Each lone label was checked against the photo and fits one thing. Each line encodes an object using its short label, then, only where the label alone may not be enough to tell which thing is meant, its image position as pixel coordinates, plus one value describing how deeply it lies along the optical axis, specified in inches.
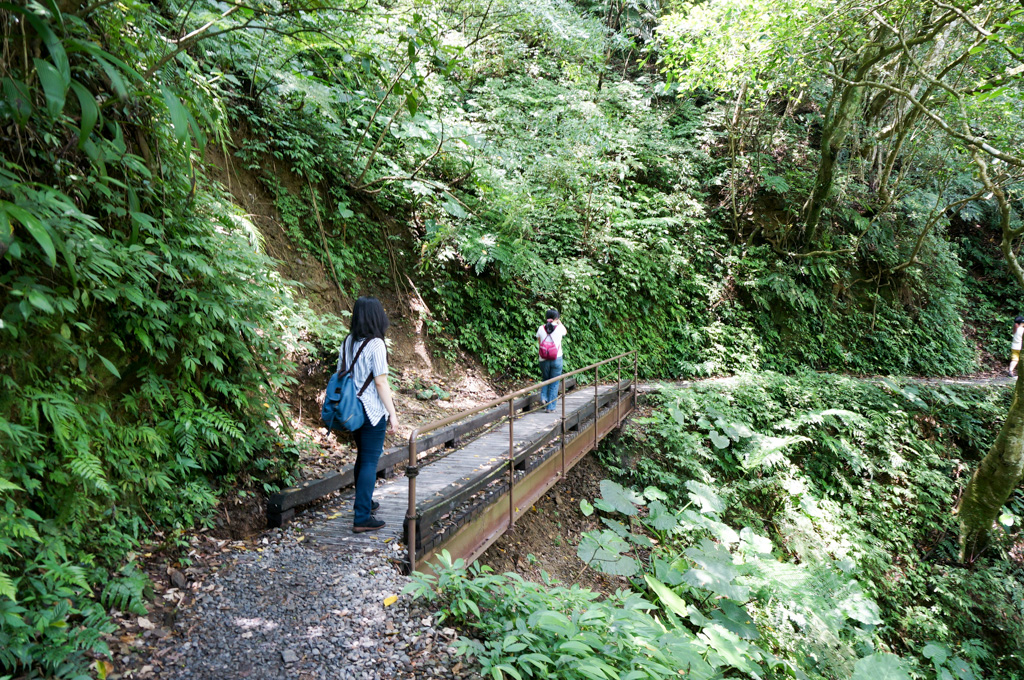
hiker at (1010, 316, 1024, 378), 522.1
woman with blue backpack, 149.6
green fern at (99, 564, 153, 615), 109.7
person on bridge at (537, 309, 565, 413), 309.0
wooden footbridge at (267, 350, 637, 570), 149.3
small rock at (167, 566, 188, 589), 125.6
